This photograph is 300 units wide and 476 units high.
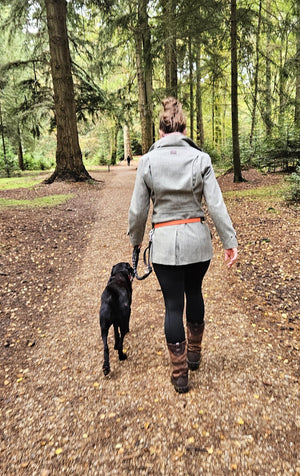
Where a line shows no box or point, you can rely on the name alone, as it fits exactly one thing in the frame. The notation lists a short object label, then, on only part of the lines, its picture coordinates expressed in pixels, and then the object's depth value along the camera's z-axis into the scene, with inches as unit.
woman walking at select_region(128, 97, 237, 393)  79.3
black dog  98.9
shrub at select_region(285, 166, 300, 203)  264.0
